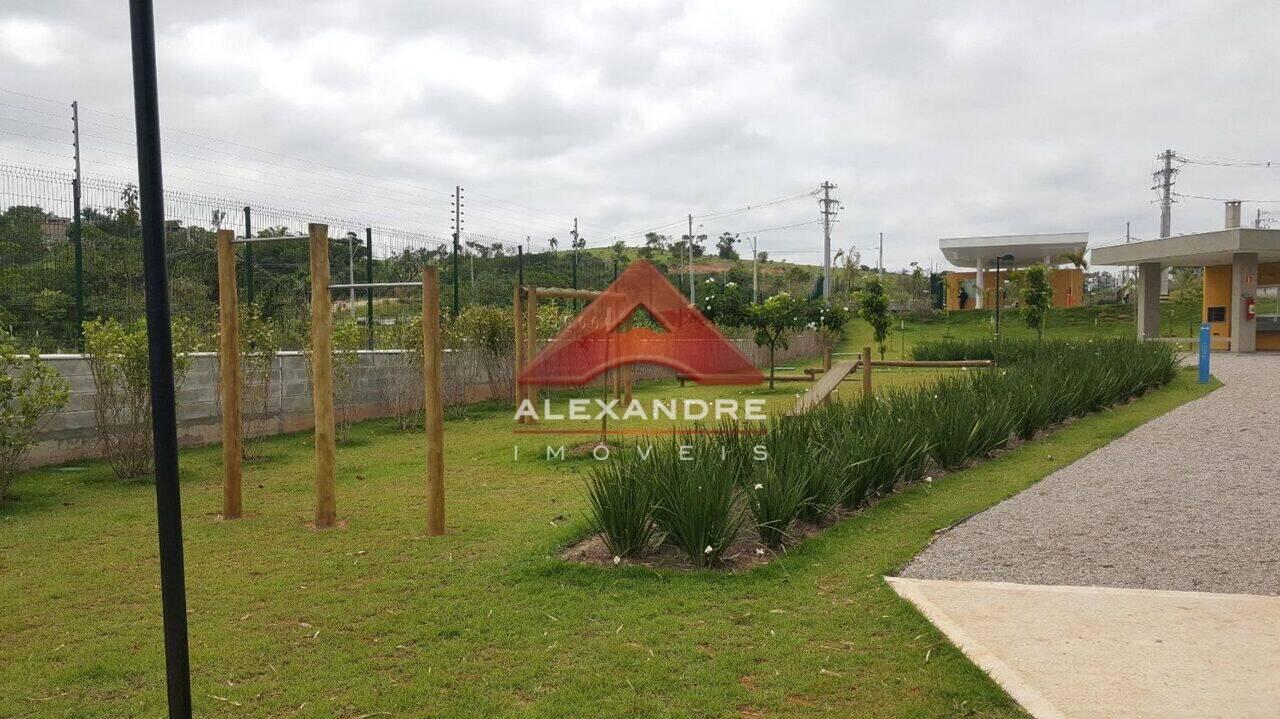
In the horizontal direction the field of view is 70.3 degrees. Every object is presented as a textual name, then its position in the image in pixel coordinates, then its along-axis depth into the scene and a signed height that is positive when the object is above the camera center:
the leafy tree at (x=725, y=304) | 16.83 +0.22
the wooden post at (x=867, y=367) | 10.66 -0.63
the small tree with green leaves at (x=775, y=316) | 17.31 -0.02
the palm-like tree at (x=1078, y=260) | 40.97 +2.41
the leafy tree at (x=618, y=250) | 43.93 +3.34
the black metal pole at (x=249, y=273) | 11.88 +0.61
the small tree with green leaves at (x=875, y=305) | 22.88 +0.23
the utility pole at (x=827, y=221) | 45.06 +4.96
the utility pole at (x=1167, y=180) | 48.28 +7.03
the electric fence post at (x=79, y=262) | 9.51 +0.62
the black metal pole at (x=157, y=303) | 1.96 +0.04
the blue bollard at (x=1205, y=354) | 15.79 -0.74
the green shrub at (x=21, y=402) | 6.65 -0.62
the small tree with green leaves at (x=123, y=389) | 7.90 -0.62
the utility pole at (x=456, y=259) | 15.39 +0.99
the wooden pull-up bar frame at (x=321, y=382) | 5.71 -0.42
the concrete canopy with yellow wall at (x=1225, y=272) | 22.72 +1.13
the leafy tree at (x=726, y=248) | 61.25 +4.67
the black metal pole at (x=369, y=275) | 13.19 +0.65
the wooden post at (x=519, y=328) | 10.33 -0.13
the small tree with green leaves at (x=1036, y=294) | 25.14 +0.53
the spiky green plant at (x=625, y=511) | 5.00 -1.08
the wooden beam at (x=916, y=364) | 12.33 -0.68
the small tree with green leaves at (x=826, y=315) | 18.48 -0.01
